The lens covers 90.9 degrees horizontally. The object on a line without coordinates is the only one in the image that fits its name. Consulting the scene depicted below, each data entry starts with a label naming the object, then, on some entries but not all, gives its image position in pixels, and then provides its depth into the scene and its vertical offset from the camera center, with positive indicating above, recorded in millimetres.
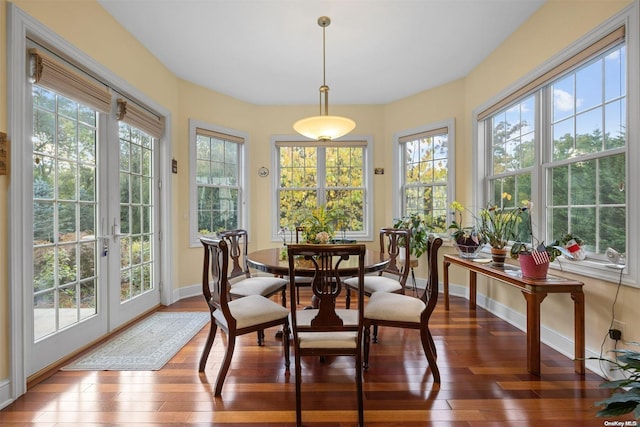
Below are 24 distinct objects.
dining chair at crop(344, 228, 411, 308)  2779 -636
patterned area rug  2330 -1131
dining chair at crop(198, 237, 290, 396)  1996 -672
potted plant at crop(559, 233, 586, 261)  2209 -265
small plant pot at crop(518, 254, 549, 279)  2301 -432
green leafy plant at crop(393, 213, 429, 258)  4117 -296
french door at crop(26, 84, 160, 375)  2238 -119
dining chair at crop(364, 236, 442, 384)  2064 -689
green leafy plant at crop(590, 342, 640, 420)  1003 -608
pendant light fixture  2738 +759
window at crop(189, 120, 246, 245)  4230 +470
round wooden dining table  2096 -390
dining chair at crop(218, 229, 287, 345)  2702 -658
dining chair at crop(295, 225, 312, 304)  2660 -622
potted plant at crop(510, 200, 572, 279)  2291 -358
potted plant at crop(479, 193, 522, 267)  2891 -173
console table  2170 -700
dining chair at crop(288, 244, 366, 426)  1677 -661
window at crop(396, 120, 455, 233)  4305 +542
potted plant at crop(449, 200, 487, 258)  3248 -322
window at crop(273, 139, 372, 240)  4930 +423
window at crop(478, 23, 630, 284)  2164 +509
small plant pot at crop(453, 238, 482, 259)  3252 -391
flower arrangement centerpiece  2701 -140
